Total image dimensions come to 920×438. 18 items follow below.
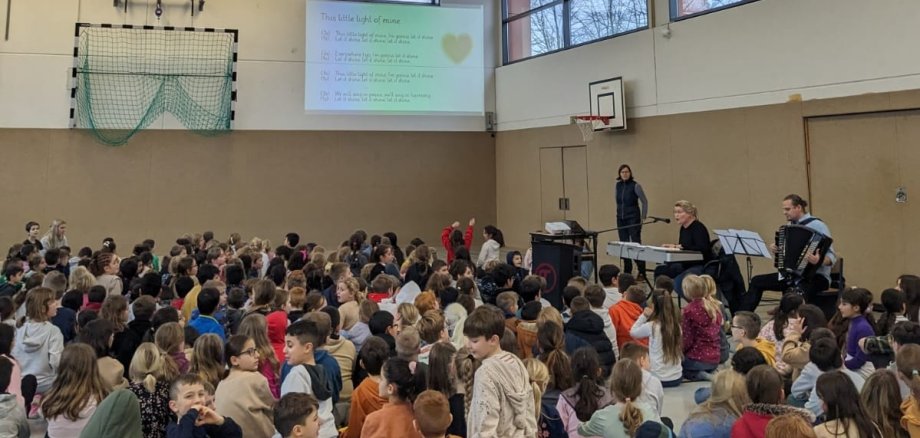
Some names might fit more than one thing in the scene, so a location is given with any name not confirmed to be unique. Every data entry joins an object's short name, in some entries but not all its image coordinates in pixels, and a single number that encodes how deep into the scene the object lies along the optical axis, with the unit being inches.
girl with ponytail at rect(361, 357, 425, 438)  99.0
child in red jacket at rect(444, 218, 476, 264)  332.5
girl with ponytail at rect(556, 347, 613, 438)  117.0
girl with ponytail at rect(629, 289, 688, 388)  170.6
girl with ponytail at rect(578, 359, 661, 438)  104.8
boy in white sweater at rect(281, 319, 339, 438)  117.8
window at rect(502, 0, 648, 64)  396.8
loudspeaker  269.1
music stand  239.5
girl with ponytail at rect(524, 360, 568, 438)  113.3
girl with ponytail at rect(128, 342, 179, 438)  106.0
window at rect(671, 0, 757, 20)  344.8
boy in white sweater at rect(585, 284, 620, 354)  176.4
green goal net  416.8
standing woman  358.6
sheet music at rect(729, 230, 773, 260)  238.7
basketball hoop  392.5
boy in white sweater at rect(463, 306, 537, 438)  95.0
